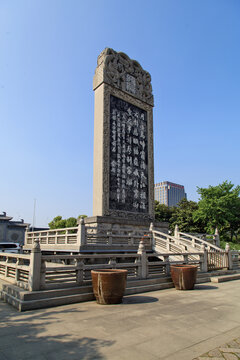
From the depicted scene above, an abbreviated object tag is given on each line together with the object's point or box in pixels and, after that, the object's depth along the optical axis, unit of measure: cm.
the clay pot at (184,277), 834
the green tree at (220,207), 2680
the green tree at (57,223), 4753
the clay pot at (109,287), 621
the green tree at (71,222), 4686
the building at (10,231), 4378
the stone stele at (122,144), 1512
